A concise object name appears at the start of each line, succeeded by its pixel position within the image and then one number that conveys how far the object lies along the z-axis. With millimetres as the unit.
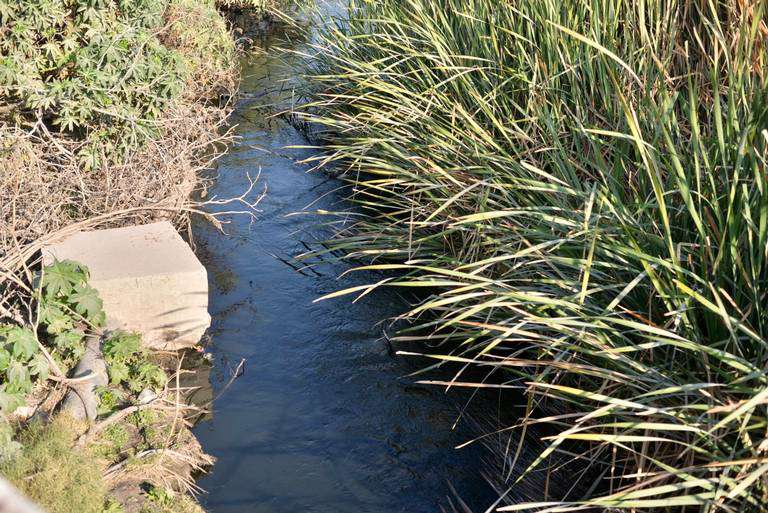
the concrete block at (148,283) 4809
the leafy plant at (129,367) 4434
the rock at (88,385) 4051
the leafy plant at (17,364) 3814
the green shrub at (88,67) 5578
